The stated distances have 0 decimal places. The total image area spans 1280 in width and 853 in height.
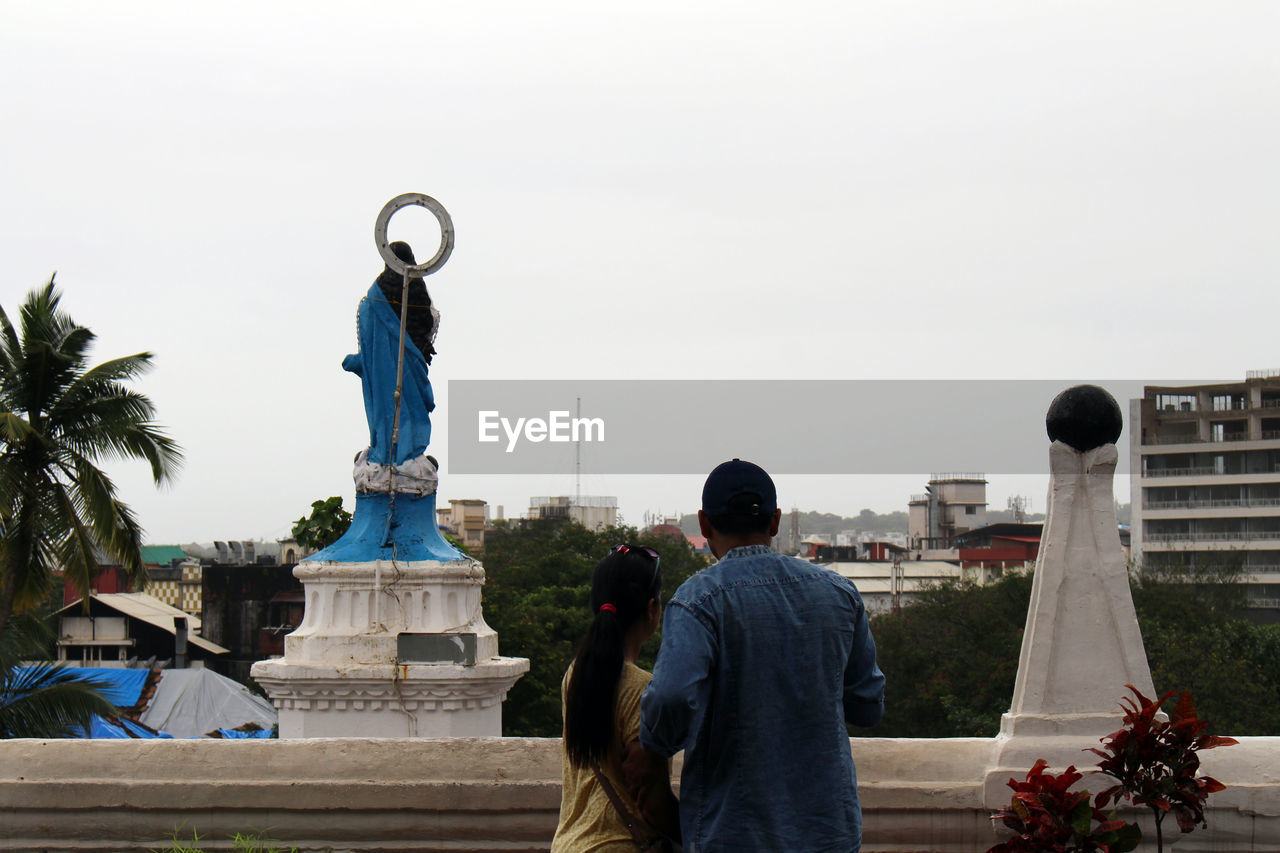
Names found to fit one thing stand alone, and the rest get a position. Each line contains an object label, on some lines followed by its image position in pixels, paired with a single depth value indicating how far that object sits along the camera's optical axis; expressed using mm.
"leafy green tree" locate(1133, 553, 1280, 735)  30484
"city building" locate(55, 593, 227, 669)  51750
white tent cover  37750
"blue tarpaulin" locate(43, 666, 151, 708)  36875
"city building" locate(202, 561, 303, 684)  53062
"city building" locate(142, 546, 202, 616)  69812
